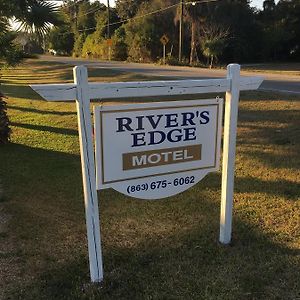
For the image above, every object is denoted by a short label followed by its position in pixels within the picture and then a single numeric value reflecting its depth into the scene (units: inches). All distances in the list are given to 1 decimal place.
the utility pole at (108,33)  1488.0
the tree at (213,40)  1116.5
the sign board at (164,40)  1149.9
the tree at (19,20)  235.8
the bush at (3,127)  248.7
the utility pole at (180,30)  1176.9
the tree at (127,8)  1611.6
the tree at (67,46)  2184.7
